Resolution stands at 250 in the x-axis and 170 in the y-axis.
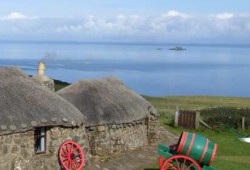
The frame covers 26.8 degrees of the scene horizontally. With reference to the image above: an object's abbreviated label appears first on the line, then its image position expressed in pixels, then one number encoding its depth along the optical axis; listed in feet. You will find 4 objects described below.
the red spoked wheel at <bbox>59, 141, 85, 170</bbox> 61.11
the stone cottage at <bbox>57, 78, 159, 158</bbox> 75.46
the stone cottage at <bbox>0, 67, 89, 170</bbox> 56.42
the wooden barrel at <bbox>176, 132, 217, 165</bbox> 56.03
